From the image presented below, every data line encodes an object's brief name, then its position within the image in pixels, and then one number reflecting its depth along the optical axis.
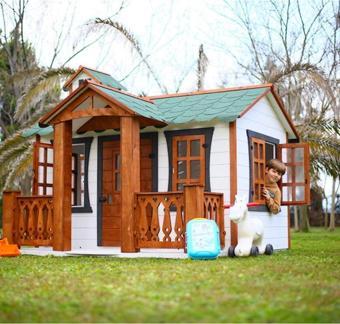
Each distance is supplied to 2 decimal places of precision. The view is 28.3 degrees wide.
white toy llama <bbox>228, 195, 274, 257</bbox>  10.90
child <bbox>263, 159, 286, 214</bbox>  12.68
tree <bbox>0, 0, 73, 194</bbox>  16.33
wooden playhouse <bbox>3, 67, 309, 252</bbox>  11.20
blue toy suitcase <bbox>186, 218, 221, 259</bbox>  10.30
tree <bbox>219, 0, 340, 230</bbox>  23.12
